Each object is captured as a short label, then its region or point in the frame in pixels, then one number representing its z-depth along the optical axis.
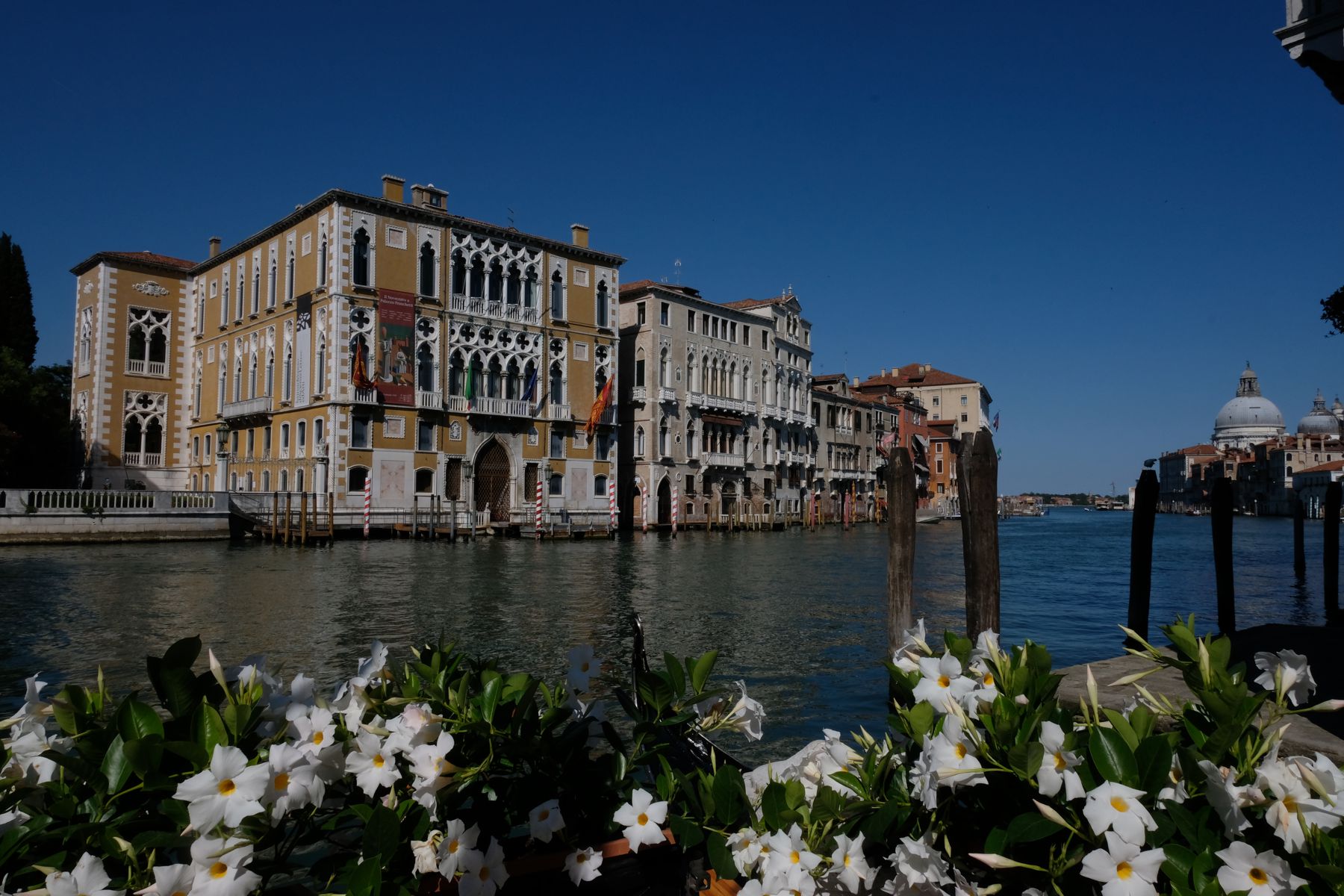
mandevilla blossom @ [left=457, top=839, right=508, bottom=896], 1.87
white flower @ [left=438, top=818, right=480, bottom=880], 1.82
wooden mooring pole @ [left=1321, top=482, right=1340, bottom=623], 11.86
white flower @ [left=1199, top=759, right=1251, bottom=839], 1.54
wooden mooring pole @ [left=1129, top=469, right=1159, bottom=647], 8.55
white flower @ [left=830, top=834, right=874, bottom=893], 1.88
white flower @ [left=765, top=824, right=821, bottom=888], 1.92
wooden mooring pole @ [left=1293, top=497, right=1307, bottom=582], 20.65
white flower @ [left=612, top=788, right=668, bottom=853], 2.07
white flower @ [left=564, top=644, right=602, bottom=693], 2.40
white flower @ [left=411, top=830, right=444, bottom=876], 1.82
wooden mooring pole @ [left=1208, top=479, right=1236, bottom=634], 9.77
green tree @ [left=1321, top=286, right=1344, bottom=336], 12.20
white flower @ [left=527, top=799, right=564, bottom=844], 2.09
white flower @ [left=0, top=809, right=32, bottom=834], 1.60
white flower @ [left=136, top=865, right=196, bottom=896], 1.55
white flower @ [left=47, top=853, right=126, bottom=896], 1.53
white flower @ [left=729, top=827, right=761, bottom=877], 2.06
